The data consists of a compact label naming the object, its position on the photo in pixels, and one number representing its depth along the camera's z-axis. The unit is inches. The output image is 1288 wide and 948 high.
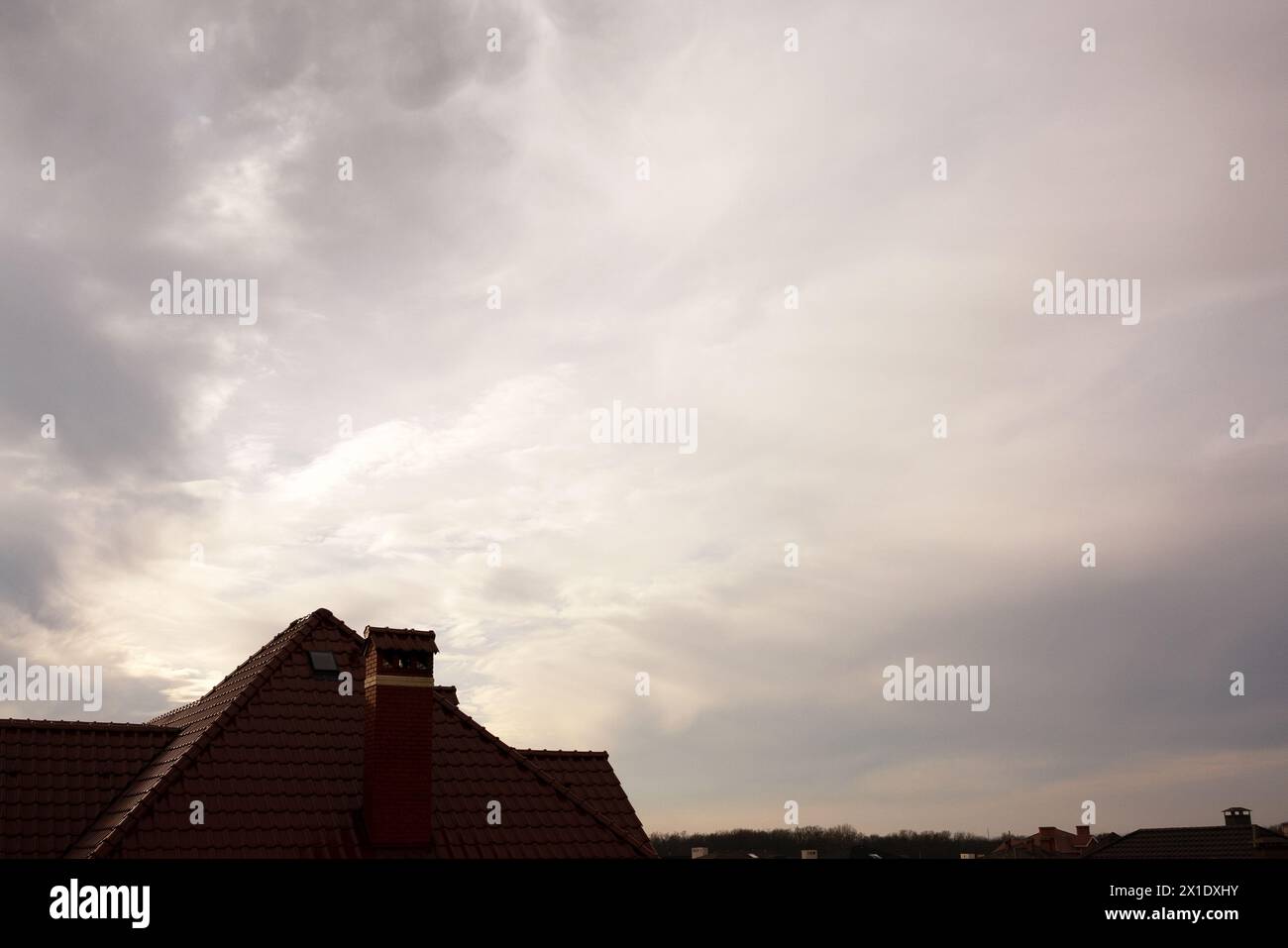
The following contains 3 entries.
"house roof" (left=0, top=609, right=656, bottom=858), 639.8
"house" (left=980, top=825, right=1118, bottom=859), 2662.4
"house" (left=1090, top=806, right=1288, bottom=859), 1812.3
